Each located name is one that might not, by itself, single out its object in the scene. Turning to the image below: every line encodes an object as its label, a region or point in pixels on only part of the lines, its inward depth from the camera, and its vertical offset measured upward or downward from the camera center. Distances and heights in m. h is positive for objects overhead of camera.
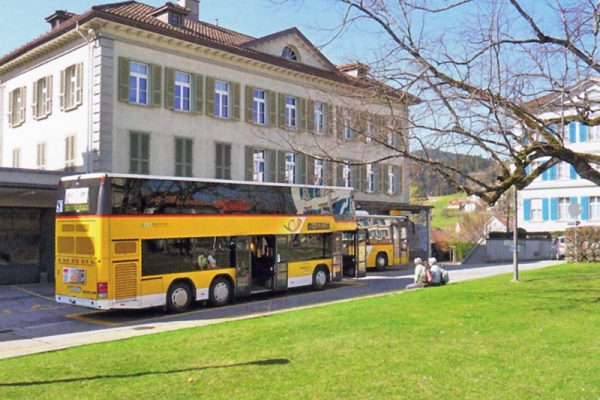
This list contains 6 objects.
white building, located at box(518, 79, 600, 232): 51.50 +2.84
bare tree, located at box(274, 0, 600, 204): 10.76 +2.12
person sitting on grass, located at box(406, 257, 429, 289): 20.66 -1.42
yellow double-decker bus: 15.57 -0.17
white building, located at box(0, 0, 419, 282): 25.56 +6.14
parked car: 40.44 -1.08
